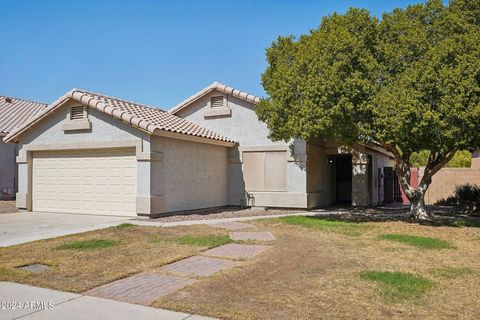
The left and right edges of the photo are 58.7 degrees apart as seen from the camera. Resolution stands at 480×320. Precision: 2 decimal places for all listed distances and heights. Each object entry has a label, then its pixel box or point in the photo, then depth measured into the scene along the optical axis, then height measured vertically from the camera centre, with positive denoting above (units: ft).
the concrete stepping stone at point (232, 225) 42.83 -4.66
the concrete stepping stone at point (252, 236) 36.32 -4.87
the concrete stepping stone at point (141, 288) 19.76 -5.35
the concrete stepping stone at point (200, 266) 24.71 -5.24
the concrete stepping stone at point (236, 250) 29.35 -5.09
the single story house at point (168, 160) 51.39 +2.80
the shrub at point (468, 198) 61.07 -2.74
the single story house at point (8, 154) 76.38 +4.75
